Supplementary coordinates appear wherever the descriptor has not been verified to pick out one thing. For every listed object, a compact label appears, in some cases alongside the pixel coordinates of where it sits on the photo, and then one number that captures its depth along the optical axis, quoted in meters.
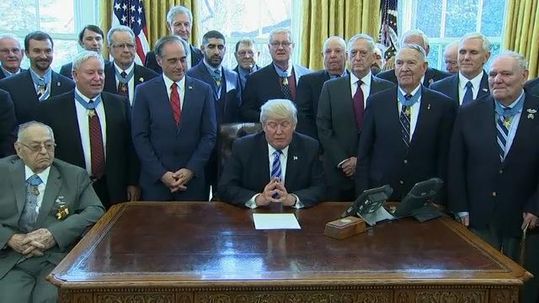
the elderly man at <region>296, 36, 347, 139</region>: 4.09
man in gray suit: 2.66
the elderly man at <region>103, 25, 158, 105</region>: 4.02
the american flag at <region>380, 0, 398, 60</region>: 6.46
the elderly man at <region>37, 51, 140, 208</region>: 3.35
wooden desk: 2.00
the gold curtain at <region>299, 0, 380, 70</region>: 6.34
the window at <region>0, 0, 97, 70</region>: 6.15
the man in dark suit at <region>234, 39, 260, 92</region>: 4.68
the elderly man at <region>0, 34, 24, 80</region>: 4.27
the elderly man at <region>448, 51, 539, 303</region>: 2.93
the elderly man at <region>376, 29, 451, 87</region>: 4.24
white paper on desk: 2.66
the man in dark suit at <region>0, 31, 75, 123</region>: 3.68
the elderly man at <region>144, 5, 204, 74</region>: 4.72
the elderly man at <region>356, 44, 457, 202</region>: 3.22
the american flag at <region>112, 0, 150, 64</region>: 5.82
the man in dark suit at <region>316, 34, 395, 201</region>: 3.72
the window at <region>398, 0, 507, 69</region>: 7.04
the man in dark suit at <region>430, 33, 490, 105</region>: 3.65
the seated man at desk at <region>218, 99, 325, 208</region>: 3.08
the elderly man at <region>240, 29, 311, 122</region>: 4.25
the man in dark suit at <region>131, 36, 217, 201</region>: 3.46
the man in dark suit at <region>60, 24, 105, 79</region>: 4.52
